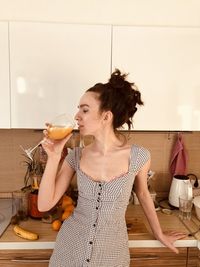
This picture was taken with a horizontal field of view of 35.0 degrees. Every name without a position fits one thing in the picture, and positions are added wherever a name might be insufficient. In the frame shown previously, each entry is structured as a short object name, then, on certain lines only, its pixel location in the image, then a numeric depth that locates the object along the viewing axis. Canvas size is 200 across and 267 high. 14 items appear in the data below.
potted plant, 1.81
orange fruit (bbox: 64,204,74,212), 1.79
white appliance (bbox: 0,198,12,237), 1.72
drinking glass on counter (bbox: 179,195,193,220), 1.86
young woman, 1.40
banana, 1.58
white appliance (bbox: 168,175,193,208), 1.96
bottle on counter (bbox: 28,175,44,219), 1.80
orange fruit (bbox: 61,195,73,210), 1.82
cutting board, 1.69
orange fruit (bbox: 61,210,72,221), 1.74
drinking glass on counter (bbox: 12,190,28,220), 1.86
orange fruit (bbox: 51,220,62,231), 1.67
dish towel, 2.14
